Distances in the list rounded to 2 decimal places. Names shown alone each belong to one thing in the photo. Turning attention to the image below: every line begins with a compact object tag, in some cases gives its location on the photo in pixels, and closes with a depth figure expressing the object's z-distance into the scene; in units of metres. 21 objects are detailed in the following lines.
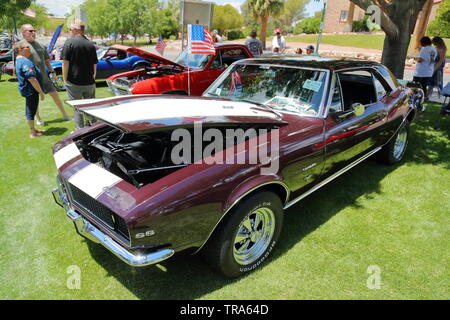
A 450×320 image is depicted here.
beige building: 48.22
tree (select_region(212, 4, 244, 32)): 62.16
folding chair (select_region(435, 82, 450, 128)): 5.73
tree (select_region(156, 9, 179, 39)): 52.47
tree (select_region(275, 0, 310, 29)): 82.12
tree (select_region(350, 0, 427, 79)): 6.45
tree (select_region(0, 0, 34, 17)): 21.59
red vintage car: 6.37
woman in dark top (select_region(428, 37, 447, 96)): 7.70
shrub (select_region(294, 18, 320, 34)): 50.36
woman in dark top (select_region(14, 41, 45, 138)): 5.20
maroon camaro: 2.05
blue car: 10.25
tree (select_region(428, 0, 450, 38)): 24.66
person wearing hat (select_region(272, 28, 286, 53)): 12.20
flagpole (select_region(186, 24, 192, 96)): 5.67
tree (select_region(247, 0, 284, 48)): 32.50
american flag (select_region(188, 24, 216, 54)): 5.72
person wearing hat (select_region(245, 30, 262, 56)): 10.77
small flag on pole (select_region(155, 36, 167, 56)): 8.70
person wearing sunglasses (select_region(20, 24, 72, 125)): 5.81
